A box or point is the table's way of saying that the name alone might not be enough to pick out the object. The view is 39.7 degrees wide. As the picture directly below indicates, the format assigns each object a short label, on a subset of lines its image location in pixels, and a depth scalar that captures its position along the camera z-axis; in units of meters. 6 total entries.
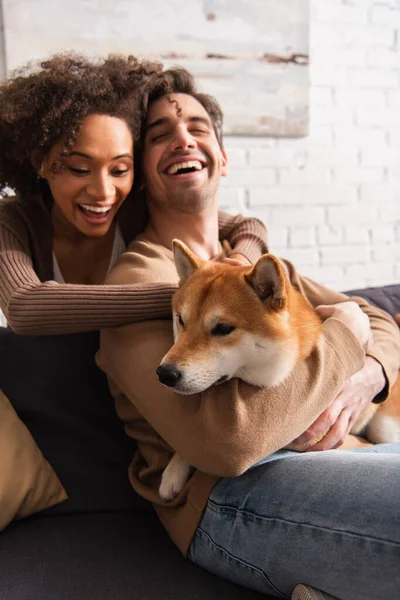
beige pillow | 1.26
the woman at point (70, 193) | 1.19
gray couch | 1.11
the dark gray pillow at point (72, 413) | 1.40
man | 0.95
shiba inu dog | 1.03
